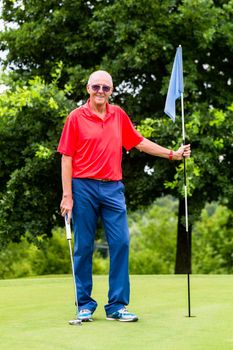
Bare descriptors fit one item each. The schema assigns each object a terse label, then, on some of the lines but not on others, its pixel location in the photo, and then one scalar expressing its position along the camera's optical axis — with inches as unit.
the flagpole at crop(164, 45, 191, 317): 276.2
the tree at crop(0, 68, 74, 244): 612.7
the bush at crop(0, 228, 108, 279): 1243.2
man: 253.6
